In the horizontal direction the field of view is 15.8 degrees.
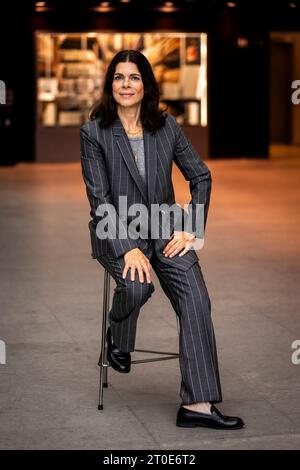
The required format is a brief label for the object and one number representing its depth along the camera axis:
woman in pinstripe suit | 4.86
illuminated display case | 20.73
